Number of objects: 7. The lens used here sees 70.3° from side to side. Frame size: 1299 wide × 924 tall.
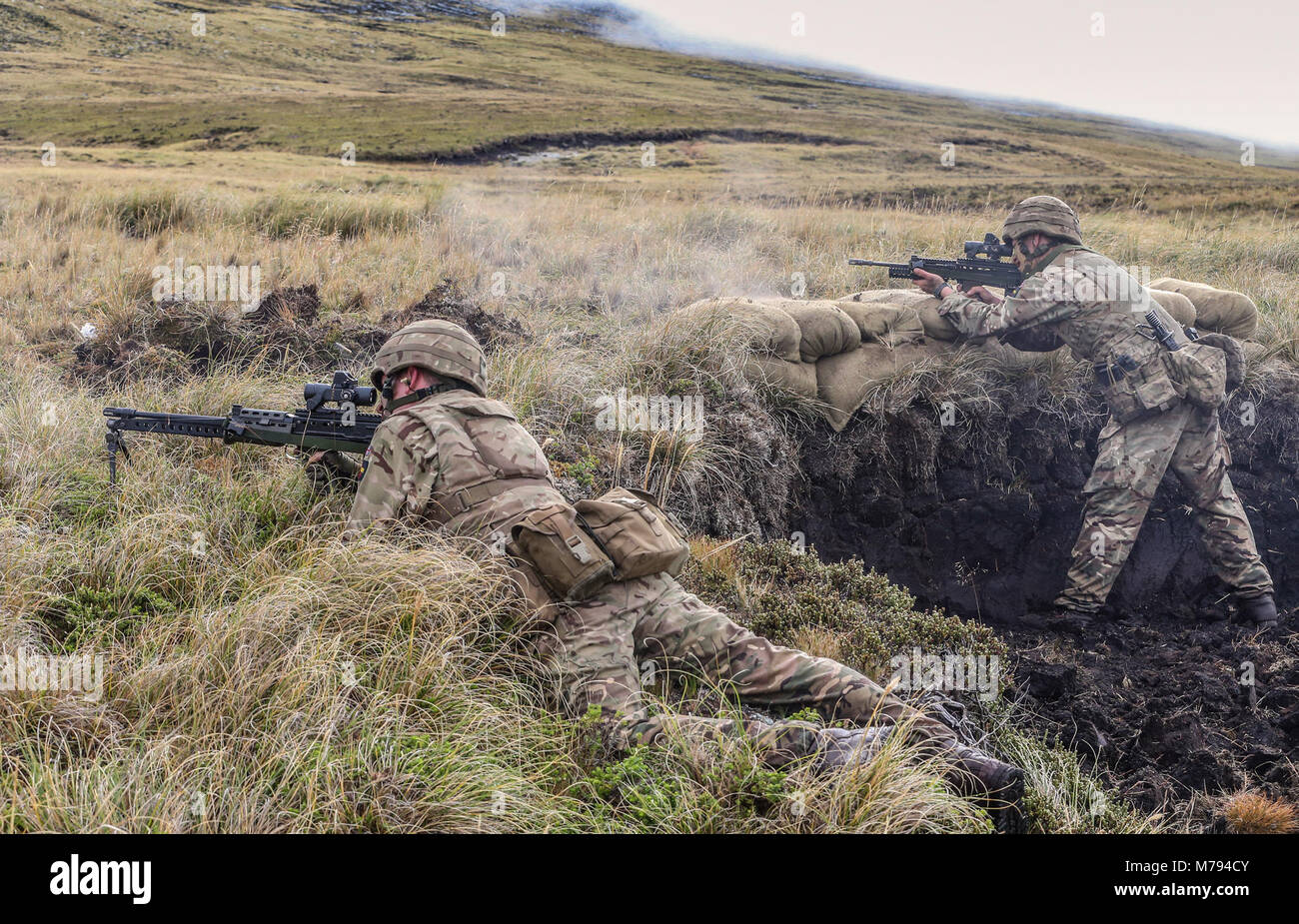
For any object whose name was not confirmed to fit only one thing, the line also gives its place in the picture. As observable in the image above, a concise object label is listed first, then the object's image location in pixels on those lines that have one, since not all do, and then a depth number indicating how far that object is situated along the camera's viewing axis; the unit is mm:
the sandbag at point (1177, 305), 7156
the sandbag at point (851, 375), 6641
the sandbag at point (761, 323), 6402
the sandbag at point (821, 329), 6625
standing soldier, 6273
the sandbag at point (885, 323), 6922
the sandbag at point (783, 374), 6391
